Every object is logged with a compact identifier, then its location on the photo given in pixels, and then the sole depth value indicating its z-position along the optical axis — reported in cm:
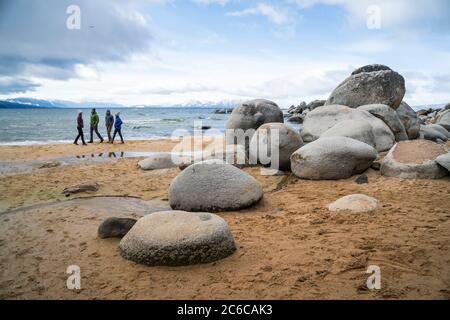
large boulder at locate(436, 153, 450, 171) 645
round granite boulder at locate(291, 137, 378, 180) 737
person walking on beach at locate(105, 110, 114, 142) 1753
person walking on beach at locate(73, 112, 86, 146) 1634
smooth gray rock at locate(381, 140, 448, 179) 665
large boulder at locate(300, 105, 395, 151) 1000
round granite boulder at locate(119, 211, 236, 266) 368
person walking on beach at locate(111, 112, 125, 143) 1722
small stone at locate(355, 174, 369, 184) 699
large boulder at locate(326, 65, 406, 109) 1309
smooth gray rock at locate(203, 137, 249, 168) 937
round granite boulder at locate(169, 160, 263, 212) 576
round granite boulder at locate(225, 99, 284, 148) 1212
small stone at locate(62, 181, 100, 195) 706
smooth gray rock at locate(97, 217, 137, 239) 455
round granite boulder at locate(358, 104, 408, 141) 1090
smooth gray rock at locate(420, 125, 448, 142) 1407
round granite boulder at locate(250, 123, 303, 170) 879
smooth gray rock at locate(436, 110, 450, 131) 1789
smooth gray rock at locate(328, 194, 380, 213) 521
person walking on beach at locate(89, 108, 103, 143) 1717
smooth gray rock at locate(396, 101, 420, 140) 1312
